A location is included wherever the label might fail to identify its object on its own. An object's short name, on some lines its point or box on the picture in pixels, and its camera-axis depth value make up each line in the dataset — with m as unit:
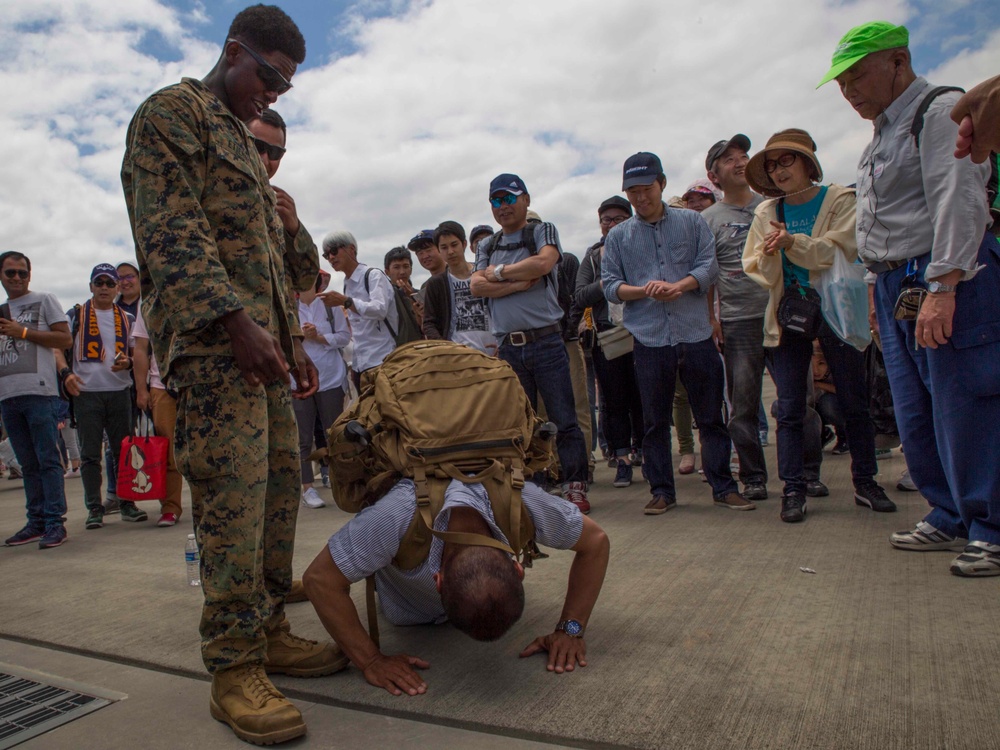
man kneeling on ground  2.13
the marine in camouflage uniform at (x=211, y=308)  2.16
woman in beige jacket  4.13
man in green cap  2.99
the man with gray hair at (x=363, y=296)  5.89
